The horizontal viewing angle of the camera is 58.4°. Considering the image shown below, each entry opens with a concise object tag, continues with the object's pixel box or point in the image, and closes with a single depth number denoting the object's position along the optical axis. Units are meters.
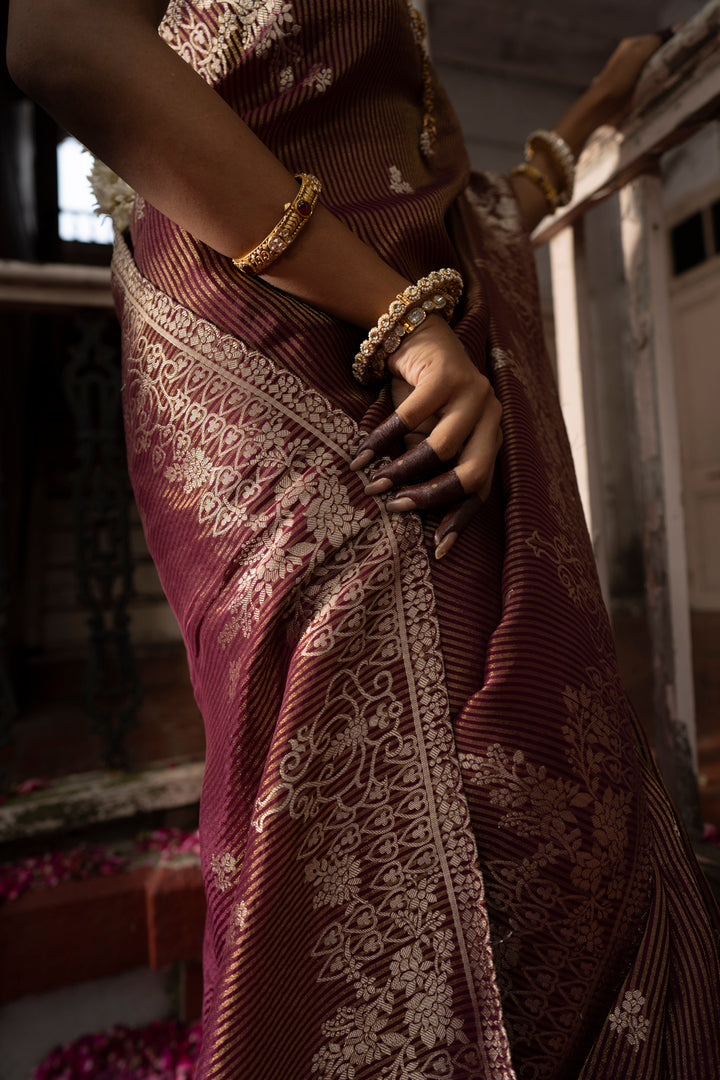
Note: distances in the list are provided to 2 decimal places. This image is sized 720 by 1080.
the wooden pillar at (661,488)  1.01
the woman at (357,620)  0.47
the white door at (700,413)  4.28
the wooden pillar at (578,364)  1.12
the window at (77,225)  6.19
